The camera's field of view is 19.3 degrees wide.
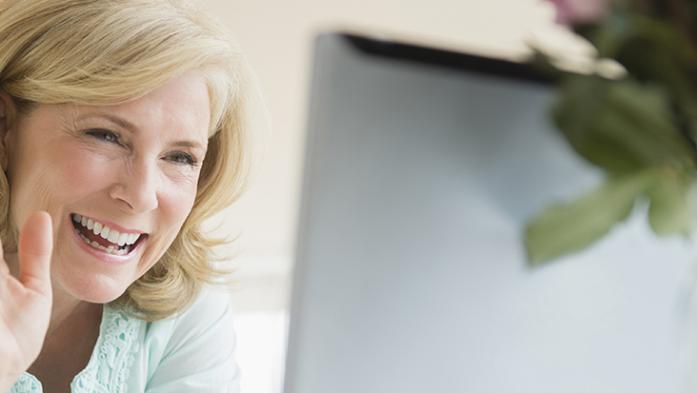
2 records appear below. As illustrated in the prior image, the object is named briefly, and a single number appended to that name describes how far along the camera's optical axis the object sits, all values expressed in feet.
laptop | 3.01
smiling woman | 4.67
